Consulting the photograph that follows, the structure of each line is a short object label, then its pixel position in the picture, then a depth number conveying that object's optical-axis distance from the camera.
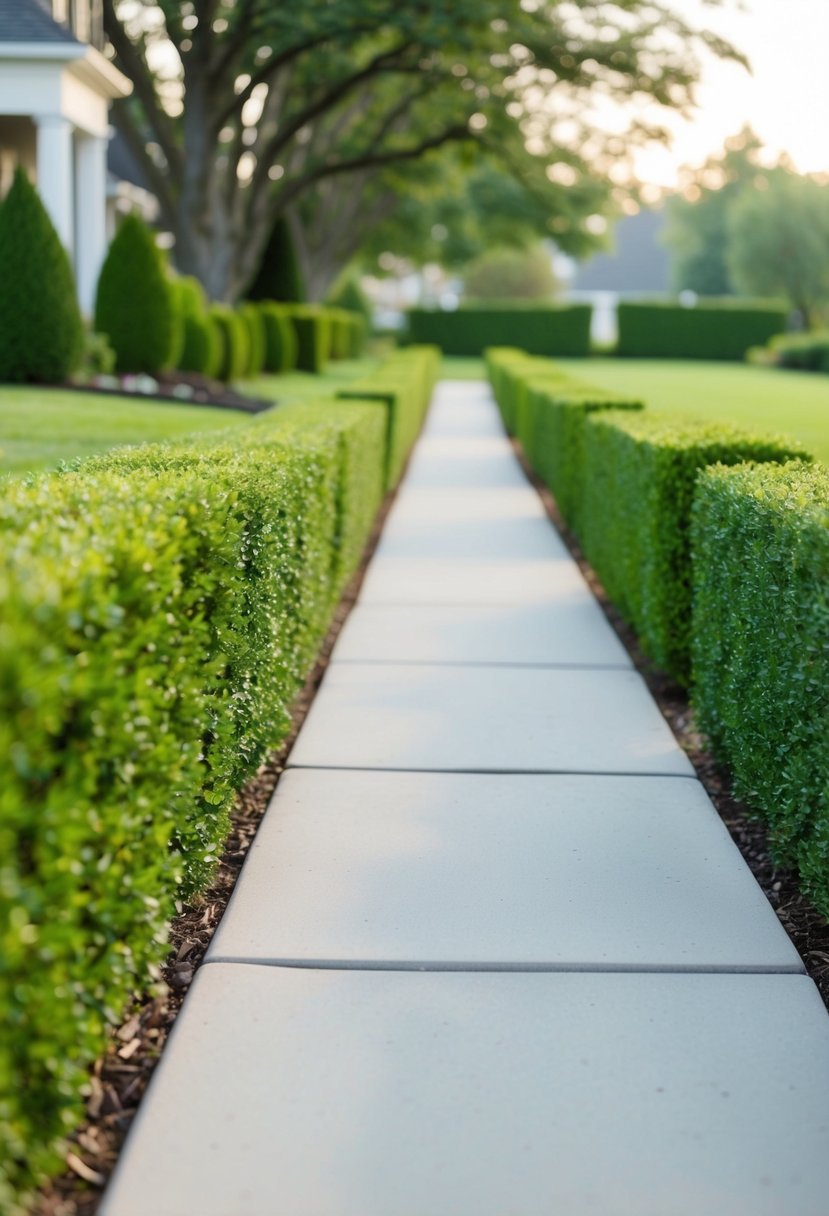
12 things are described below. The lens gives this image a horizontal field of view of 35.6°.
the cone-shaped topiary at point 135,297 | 17.80
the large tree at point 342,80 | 21.59
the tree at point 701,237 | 87.88
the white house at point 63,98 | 18.86
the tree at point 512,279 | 69.00
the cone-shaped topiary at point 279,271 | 33.59
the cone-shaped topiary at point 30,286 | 15.39
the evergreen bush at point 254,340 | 23.00
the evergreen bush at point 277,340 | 25.31
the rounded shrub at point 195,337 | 19.44
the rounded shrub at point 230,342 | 20.81
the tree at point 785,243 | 62.84
